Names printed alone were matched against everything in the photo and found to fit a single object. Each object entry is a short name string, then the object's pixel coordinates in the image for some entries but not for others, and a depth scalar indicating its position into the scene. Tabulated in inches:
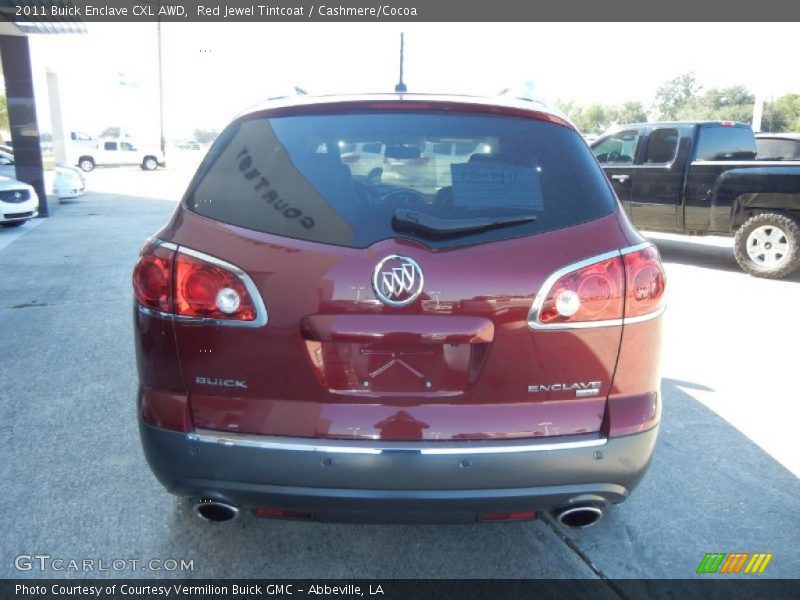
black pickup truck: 313.9
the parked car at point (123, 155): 1485.0
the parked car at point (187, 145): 2656.7
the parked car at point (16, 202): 462.3
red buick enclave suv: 80.0
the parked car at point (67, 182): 661.3
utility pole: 1561.3
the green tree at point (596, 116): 3420.3
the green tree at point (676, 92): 3548.2
